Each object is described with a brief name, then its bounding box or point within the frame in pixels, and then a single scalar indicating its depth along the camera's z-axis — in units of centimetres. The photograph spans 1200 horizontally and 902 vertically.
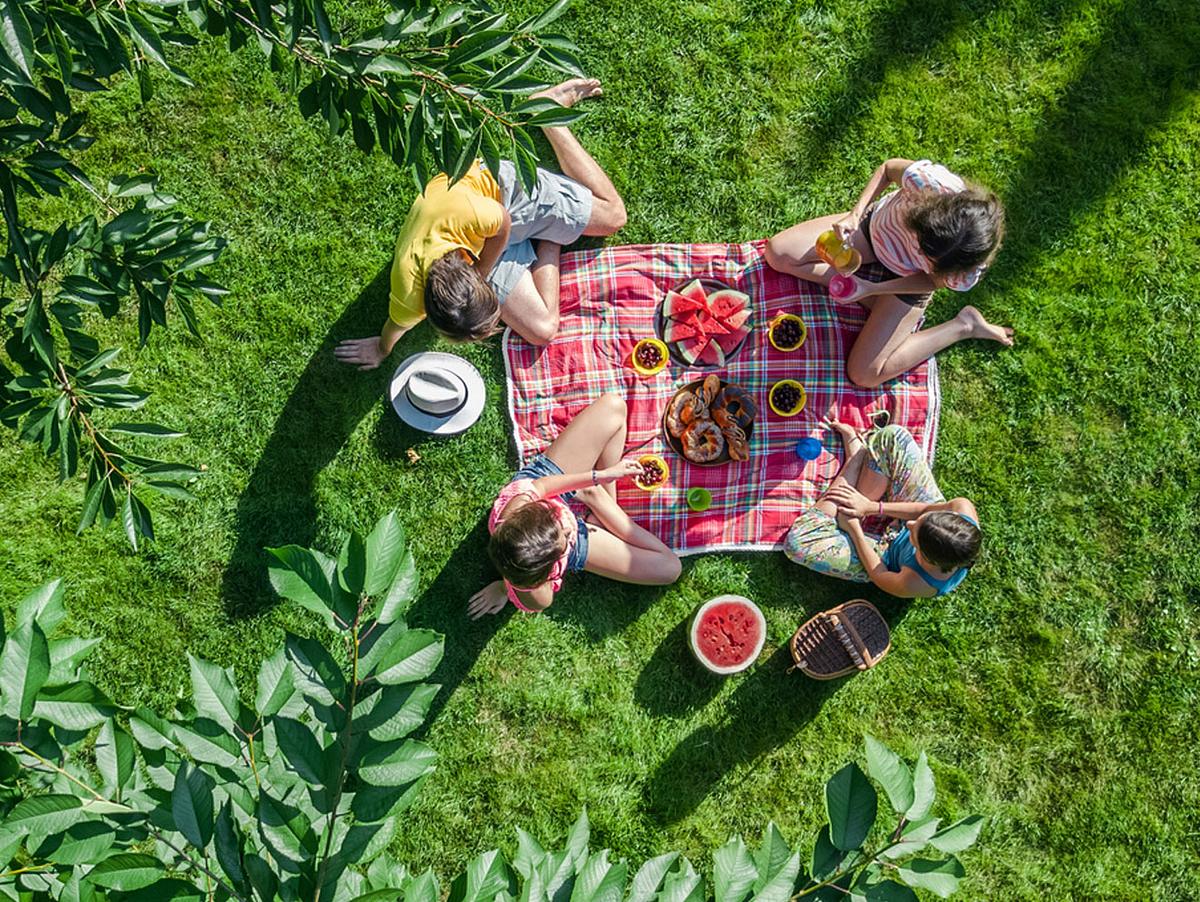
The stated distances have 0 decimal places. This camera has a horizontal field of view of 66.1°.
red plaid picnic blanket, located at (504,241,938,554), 504
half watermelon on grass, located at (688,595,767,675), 486
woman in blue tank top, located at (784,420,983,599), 475
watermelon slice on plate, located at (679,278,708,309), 506
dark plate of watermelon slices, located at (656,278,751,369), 501
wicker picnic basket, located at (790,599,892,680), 480
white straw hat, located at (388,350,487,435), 488
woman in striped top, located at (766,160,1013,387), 428
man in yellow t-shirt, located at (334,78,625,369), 431
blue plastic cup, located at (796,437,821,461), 500
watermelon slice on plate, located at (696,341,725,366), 502
